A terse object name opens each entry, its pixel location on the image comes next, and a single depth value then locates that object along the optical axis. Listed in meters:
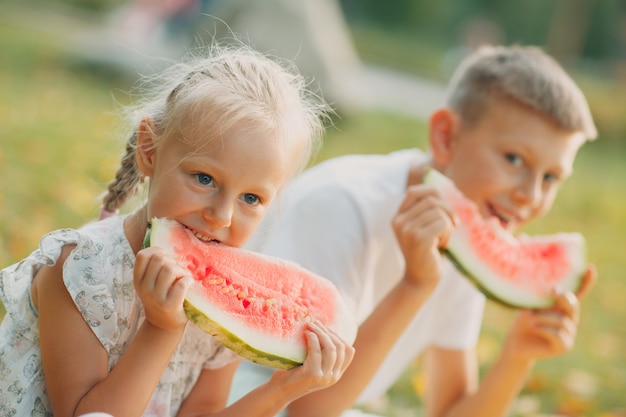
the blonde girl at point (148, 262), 2.06
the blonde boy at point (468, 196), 3.03
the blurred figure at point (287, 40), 9.05
